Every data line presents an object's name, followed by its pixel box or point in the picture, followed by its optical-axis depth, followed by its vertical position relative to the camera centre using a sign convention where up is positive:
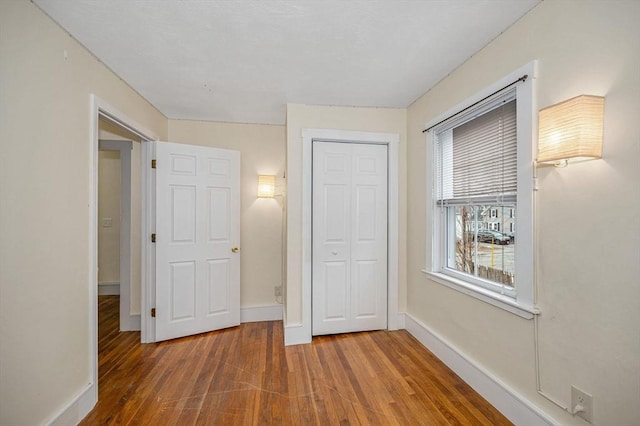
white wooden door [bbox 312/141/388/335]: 2.85 -0.27
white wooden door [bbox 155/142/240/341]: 2.79 -0.30
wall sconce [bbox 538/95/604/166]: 1.21 +0.39
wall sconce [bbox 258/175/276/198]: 3.31 +0.32
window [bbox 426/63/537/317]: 1.60 +0.13
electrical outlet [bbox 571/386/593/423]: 1.29 -0.93
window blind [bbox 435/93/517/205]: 1.78 +0.44
